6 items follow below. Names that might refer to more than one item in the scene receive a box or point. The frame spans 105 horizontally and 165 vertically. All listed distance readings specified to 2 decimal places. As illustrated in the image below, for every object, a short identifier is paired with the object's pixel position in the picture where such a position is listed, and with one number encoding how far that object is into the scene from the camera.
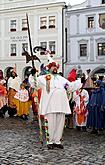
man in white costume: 7.71
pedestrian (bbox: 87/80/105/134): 9.99
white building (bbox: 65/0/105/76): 35.06
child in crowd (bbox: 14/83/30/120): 14.38
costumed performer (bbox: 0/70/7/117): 14.70
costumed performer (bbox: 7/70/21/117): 14.84
